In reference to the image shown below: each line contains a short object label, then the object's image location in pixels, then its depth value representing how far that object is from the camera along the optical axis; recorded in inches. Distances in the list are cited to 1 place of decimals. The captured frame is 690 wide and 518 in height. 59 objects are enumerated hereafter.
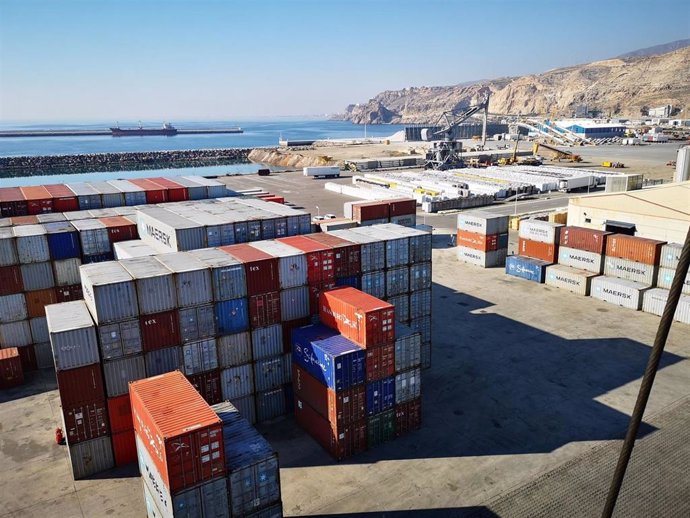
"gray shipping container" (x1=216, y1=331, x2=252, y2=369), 1002.7
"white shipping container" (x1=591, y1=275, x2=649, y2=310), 1602.9
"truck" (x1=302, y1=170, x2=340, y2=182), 4936.0
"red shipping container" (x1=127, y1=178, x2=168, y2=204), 1875.1
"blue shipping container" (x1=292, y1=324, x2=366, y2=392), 913.5
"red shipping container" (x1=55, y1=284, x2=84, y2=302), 1342.3
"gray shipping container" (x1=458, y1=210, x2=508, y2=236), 2066.9
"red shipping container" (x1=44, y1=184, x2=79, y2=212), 1745.8
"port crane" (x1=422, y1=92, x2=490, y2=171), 5098.4
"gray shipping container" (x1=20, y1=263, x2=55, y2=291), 1291.8
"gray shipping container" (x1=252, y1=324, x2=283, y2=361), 1033.5
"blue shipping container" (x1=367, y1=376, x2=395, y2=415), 957.8
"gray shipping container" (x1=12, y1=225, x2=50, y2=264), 1269.7
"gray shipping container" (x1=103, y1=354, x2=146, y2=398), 911.7
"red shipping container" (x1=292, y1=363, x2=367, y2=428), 922.1
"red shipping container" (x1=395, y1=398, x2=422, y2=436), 1002.1
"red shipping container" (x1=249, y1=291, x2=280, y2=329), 1024.4
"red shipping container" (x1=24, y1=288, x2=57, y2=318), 1301.7
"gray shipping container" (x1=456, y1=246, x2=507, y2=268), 2114.9
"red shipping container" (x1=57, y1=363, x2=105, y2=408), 874.1
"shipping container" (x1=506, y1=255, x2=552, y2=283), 1884.8
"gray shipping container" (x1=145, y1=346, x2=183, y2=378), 945.5
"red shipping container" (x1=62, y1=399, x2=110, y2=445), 887.7
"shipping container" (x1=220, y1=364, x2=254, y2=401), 1013.8
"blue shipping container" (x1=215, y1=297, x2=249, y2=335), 993.5
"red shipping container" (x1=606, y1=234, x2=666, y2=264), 1611.7
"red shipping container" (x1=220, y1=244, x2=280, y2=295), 1015.6
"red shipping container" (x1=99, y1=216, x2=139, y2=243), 1428.4
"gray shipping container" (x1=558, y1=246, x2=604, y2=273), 1765.9
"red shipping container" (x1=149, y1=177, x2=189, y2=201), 1893.5
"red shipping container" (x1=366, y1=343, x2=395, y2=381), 943.0
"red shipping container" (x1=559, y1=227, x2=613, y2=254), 1743.4
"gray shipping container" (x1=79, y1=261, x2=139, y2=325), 885.8
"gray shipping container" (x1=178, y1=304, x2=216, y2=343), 962.1
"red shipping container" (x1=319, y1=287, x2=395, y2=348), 939.1
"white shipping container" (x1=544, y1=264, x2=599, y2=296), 1743.4
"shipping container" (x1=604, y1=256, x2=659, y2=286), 1630.2
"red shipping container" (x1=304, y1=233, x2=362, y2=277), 1120.2
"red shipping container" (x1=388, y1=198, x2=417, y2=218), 1844.2
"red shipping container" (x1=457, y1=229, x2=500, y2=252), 2083.5
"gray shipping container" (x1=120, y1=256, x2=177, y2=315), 922.7
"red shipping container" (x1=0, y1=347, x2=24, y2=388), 1210.6
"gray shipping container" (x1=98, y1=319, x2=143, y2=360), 899.4
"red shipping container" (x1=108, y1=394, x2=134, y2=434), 924.0
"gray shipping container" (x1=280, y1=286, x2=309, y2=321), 1061.1
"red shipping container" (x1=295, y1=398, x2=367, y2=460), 933.2
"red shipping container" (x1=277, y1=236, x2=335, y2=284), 1084.5
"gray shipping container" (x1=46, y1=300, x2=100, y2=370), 861.2
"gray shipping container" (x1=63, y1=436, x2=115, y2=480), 901.4
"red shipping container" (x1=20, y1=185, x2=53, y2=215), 1720.0
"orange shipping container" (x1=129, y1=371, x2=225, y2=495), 673.0
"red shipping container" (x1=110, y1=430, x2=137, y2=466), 937.5
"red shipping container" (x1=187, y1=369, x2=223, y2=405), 984.9
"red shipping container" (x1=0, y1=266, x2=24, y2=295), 1259.2
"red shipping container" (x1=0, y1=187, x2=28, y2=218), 1686.6
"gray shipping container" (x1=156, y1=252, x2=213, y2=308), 952.3
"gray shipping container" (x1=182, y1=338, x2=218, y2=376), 973.8
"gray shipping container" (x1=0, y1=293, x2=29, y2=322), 1273.4
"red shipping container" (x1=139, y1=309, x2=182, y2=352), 932.0
